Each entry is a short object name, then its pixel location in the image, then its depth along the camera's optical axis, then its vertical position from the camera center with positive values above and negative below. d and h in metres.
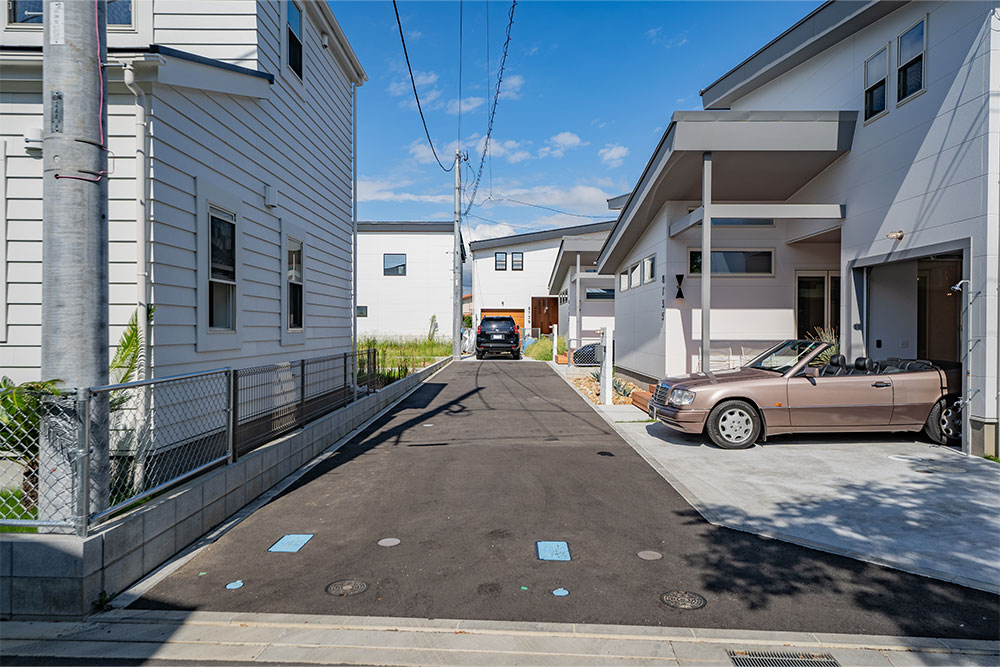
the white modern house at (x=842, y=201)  7.14 +2.16
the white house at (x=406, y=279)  30.83 +2.87
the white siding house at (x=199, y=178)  5.50 +1.75
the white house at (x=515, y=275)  35.25 +3.54
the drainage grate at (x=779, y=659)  3.07 -1.74
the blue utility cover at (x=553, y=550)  4.40 -1.68
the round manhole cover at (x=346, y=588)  3.85 -1.71
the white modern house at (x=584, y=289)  21.44 +1.90
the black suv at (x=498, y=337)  26.02 -0.18
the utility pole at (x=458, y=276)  25.50 +2.62
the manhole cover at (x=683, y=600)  3.67 -1.71
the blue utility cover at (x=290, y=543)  4.56 -1.68
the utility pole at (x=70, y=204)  3.76 +0.84
